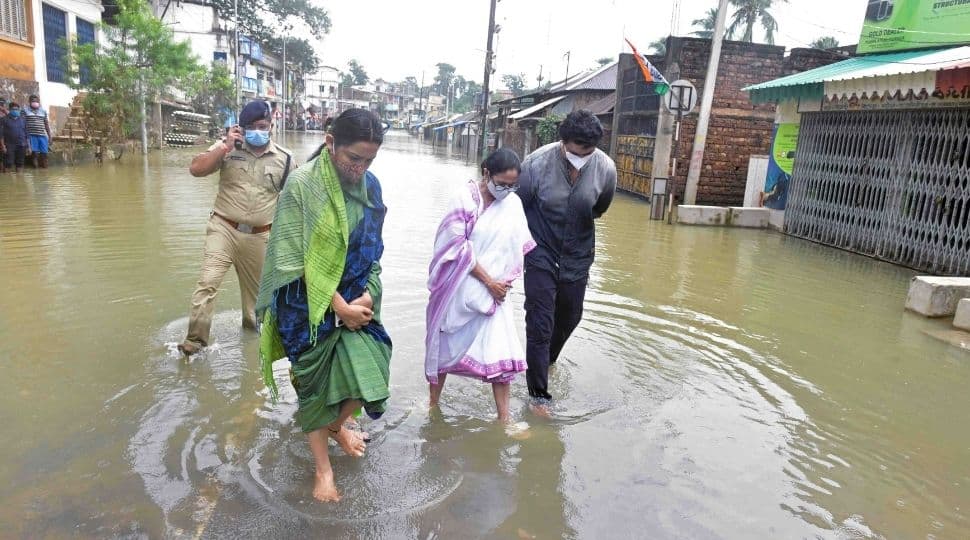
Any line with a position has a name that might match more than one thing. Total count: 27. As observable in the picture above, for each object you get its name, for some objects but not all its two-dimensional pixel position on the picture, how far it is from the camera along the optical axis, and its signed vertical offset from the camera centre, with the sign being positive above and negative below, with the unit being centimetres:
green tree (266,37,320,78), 5639 +560
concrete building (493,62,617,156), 2680 +161
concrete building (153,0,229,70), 4503 +538
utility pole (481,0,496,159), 3203 +330
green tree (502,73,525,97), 8864 +703
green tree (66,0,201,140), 1731 +106
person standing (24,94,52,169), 1427 -48
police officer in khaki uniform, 441 -53
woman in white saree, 355 -69
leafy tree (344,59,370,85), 12044 +908
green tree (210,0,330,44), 5016 +755
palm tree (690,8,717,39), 4572 +833
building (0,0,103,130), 1636 +140
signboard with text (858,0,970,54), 942 +202
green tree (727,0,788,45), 4156 +815
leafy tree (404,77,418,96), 12810 +805
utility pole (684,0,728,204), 1314 +70
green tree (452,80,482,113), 9982 +552
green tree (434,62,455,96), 11806 +956
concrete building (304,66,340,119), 9400 +482
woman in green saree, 274 -63
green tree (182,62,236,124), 2105 +102
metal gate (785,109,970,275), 863 -28
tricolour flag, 1283 +132
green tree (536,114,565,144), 2466 +45
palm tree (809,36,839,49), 3981 +673
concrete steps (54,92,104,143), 1797 -56
